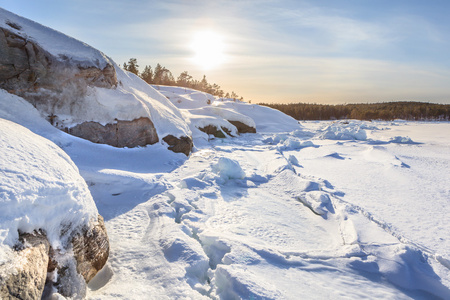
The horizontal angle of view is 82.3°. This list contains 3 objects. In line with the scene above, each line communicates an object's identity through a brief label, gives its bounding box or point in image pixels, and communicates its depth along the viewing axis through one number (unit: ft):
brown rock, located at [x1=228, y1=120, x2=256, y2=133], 54.29
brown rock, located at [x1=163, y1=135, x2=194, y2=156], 21.52
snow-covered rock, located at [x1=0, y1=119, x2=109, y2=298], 4.69
